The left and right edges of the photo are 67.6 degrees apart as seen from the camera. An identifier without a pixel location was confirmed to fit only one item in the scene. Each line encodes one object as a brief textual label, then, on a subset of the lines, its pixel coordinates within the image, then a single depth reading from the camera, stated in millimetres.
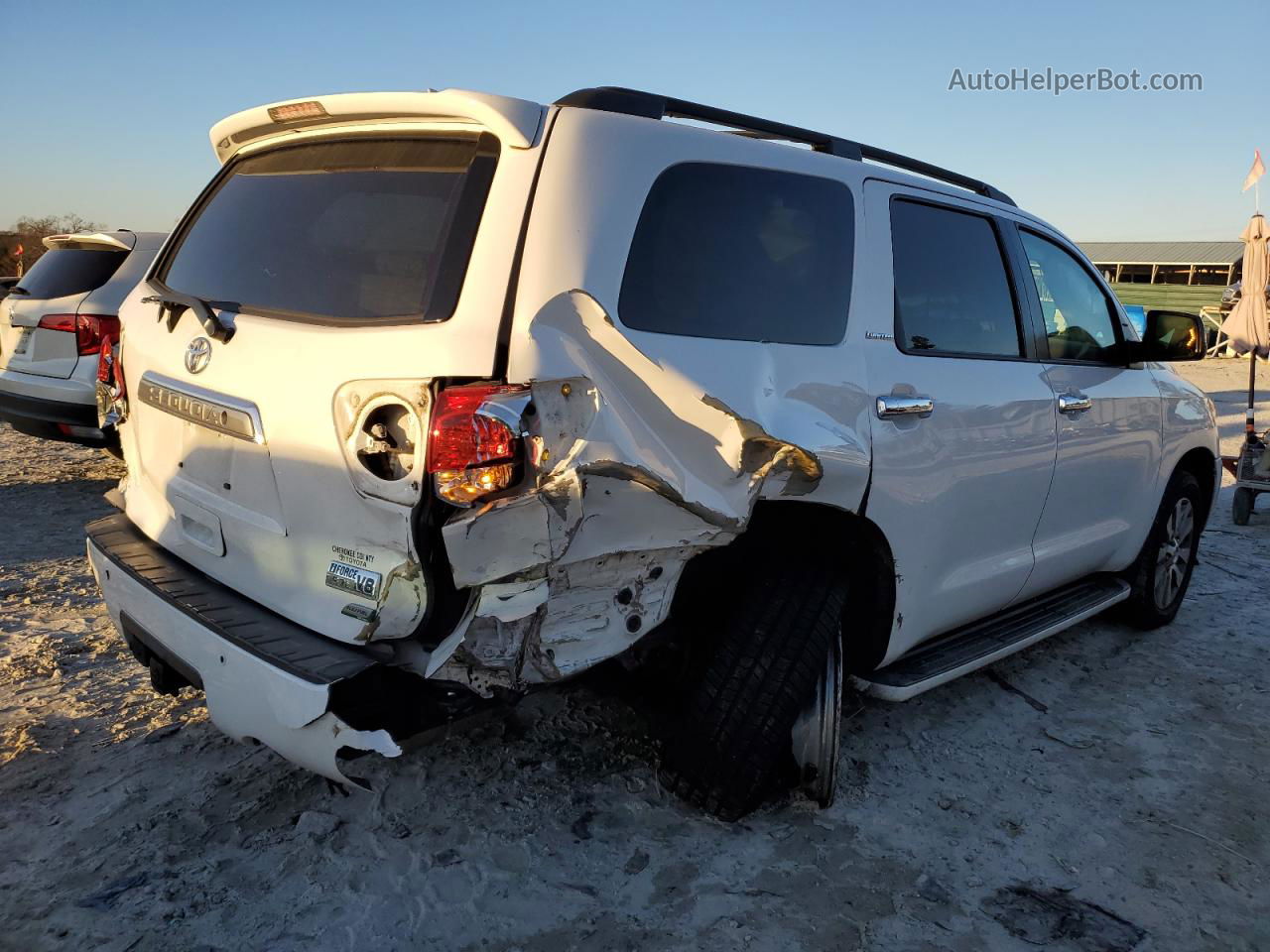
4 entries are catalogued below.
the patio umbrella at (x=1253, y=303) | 7824
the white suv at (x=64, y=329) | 5906
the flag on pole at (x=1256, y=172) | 7654
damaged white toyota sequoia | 2055
